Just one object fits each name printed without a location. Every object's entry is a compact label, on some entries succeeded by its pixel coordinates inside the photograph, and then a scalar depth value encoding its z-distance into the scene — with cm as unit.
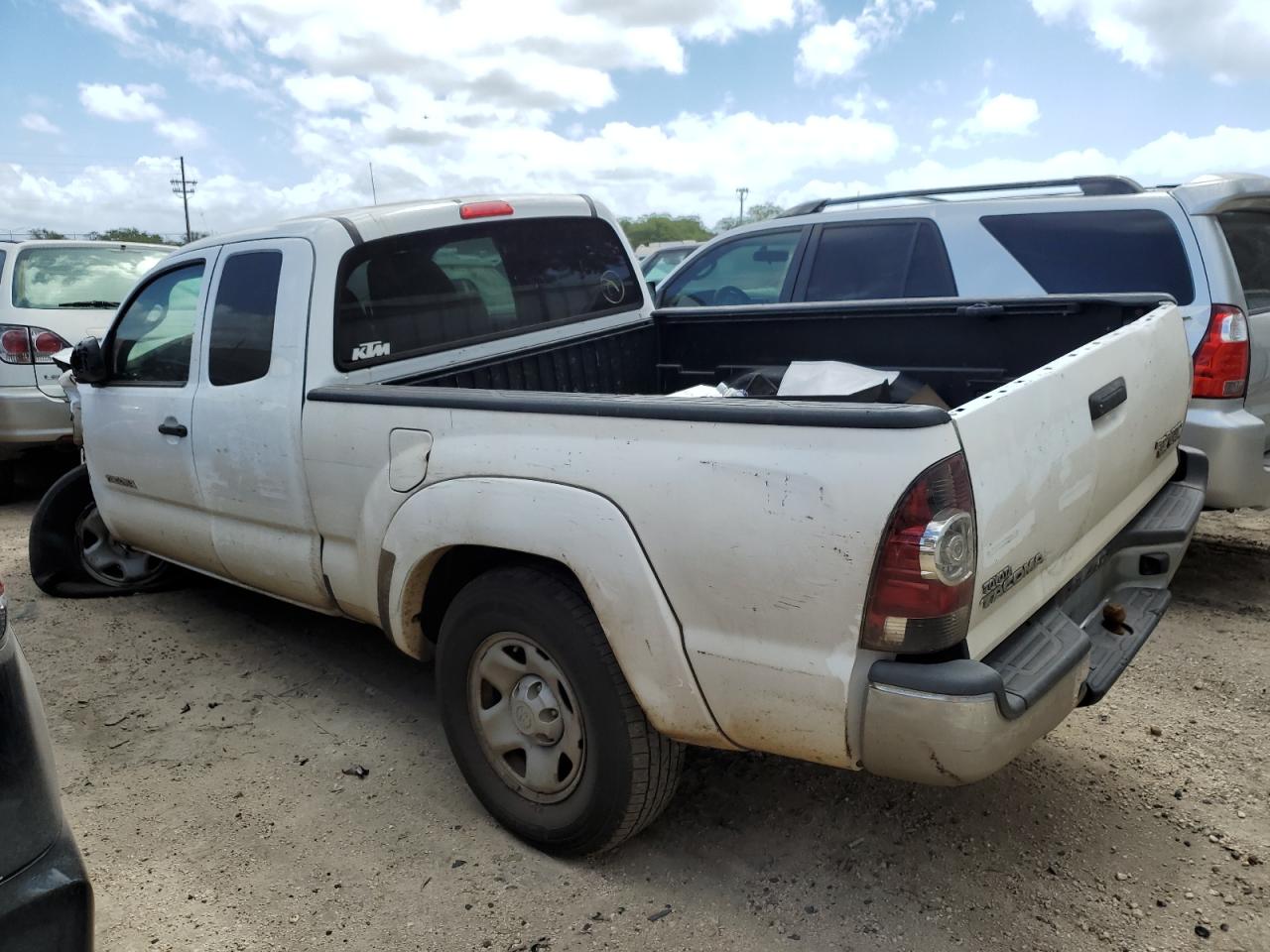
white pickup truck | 202
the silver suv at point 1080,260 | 412
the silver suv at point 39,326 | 661
